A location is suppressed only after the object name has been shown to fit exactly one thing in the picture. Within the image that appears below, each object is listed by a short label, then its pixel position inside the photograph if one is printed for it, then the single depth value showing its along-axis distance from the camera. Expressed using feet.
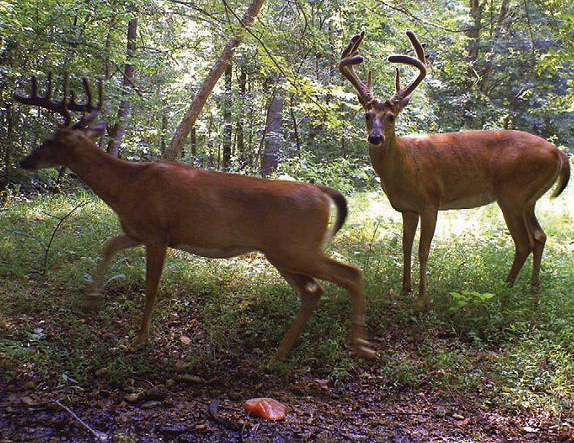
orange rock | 12.11
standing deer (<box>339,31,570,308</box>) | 18.65
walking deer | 14.43
